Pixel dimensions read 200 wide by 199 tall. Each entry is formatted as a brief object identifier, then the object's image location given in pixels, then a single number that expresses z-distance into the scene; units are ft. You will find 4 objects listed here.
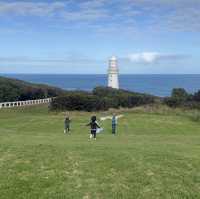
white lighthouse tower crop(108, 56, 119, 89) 189.52
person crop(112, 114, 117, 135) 74.02
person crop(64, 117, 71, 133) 75.45
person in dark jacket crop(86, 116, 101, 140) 60.74
